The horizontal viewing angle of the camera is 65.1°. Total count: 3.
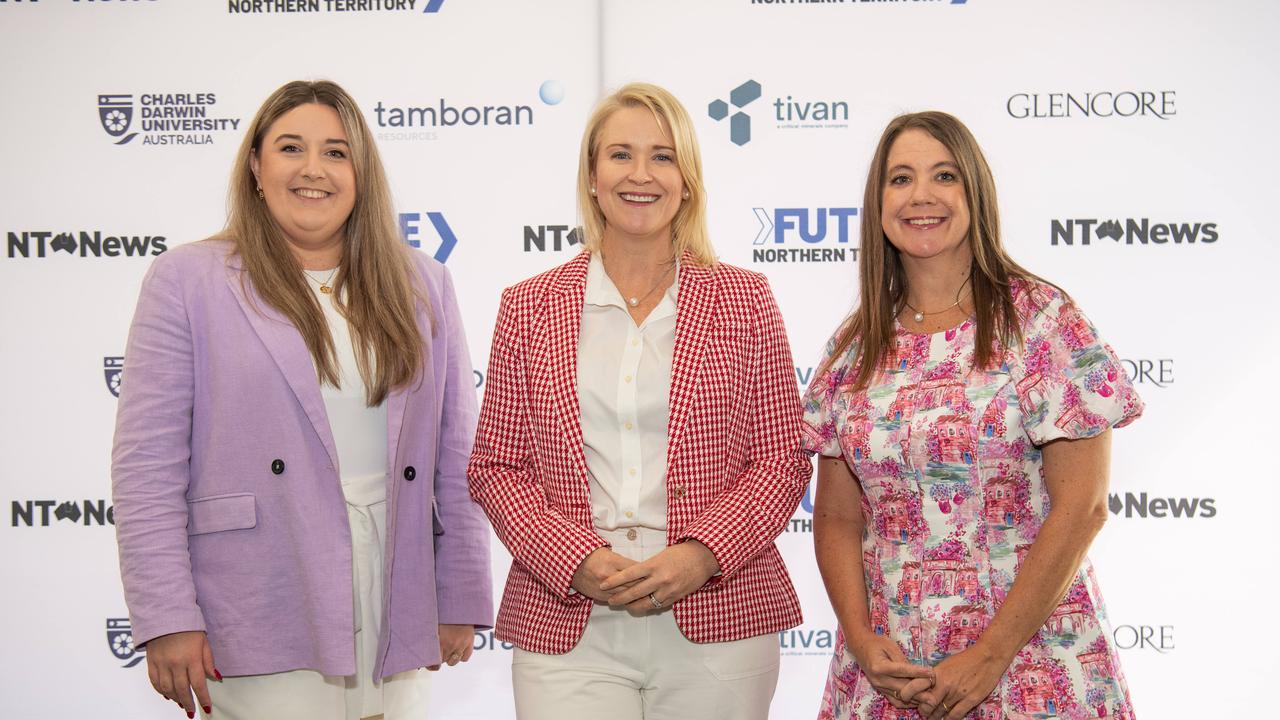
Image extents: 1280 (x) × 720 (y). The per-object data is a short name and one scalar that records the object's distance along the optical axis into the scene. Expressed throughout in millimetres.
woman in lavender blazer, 2033
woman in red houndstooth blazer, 2008
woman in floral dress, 1892
